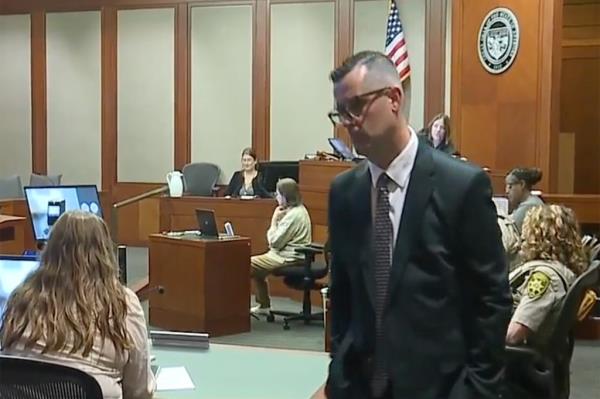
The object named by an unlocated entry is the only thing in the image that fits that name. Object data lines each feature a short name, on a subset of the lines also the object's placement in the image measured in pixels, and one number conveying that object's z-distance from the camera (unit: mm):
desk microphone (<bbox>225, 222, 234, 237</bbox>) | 6887
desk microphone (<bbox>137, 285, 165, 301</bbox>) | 6339
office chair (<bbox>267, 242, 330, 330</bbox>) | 6570
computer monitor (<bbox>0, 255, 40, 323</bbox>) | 3008
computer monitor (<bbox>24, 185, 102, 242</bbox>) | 5184
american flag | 10047
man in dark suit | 1734
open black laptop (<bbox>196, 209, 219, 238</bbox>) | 6535
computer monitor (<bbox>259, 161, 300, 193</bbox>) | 8594
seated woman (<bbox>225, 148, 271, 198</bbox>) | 8789
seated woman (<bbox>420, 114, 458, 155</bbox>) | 6617
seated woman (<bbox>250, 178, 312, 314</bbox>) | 6762
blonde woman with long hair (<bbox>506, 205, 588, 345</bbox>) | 3434
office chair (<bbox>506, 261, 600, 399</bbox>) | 3285
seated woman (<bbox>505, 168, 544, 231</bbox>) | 6129
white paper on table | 2513
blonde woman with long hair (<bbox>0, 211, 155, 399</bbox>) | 2219
